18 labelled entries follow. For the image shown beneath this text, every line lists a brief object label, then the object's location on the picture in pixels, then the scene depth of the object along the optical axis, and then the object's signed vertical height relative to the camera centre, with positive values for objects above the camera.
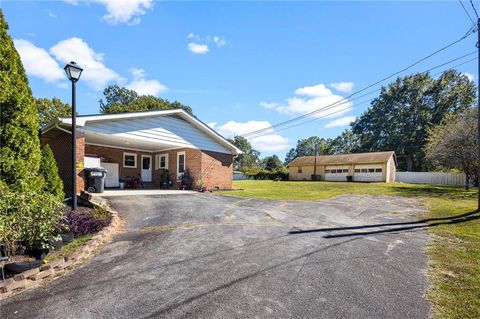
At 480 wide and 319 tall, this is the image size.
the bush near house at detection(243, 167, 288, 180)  44.59 -1.27
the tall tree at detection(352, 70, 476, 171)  43.66 +10.22
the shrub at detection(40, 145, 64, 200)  8.05 -0.27
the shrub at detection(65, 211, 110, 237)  5.83 -1.32
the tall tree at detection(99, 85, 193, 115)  37.97 +10.28
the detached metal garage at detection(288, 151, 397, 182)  33.31 -0.03
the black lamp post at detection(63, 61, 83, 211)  6.89 +1.85
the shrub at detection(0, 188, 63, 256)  4.20 -0.92
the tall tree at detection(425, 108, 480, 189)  19.31 +1.75
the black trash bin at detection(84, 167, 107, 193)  10.88 -0.56
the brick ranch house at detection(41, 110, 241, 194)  11.59 +1.09
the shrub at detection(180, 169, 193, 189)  15.75 -0.89
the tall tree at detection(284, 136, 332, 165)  93.25 +7.57
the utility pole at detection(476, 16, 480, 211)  9.96 +4.71
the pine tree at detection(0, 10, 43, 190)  6.57 +1.04
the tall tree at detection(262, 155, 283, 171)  57.23 +0.66
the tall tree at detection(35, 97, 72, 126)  30.00 +6.71
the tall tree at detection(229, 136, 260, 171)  82.31 +3.26
